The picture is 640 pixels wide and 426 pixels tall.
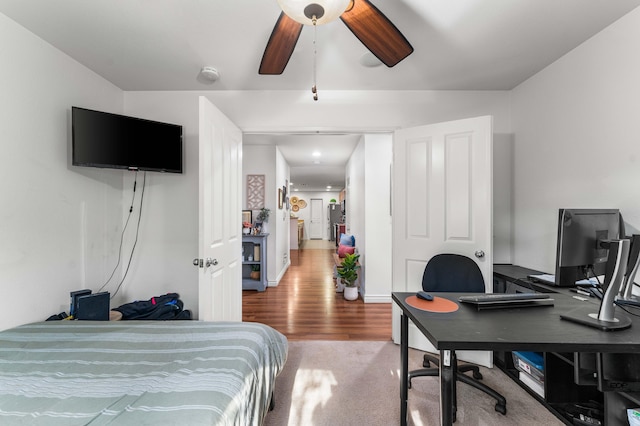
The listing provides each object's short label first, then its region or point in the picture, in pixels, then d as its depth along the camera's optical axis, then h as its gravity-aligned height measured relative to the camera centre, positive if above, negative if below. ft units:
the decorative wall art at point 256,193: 15.49 +1.07
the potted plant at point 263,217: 14.94 -0.28
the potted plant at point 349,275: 12.66 -3.01
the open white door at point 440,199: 7.13 +0.36
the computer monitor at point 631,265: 3.51 -0.73
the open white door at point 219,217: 6.39 -0.12
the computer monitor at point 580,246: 3.76 -0.48
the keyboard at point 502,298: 4.30 -1.41
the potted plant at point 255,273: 14.39 -3.28
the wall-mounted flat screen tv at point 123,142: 6.59 +1.90
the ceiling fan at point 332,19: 3.61 +2.95
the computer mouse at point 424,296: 4.63 -1.48
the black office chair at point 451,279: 6.39 -1.68
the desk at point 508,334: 3.16 -1.56
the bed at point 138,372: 2.96 -2.24
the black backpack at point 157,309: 7.46 -2.80
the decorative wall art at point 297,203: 37.47 +1.26
